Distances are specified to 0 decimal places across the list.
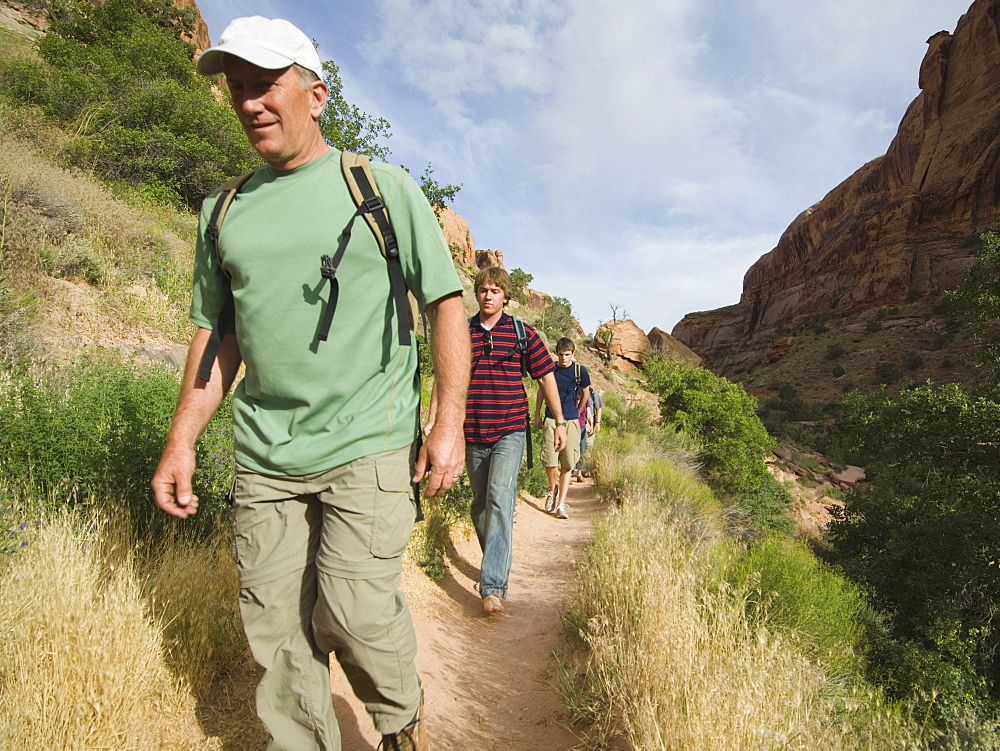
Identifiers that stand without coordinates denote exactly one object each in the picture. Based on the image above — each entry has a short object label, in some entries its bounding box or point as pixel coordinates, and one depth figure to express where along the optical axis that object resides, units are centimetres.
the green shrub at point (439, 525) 409
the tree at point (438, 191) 1944
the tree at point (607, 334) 3703
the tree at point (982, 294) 987
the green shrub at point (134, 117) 1088
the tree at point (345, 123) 1761
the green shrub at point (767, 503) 1097
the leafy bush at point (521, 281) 4518
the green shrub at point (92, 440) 269
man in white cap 154
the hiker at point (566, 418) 637
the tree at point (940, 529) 763
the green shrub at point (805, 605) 310
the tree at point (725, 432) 1230
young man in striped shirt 355
